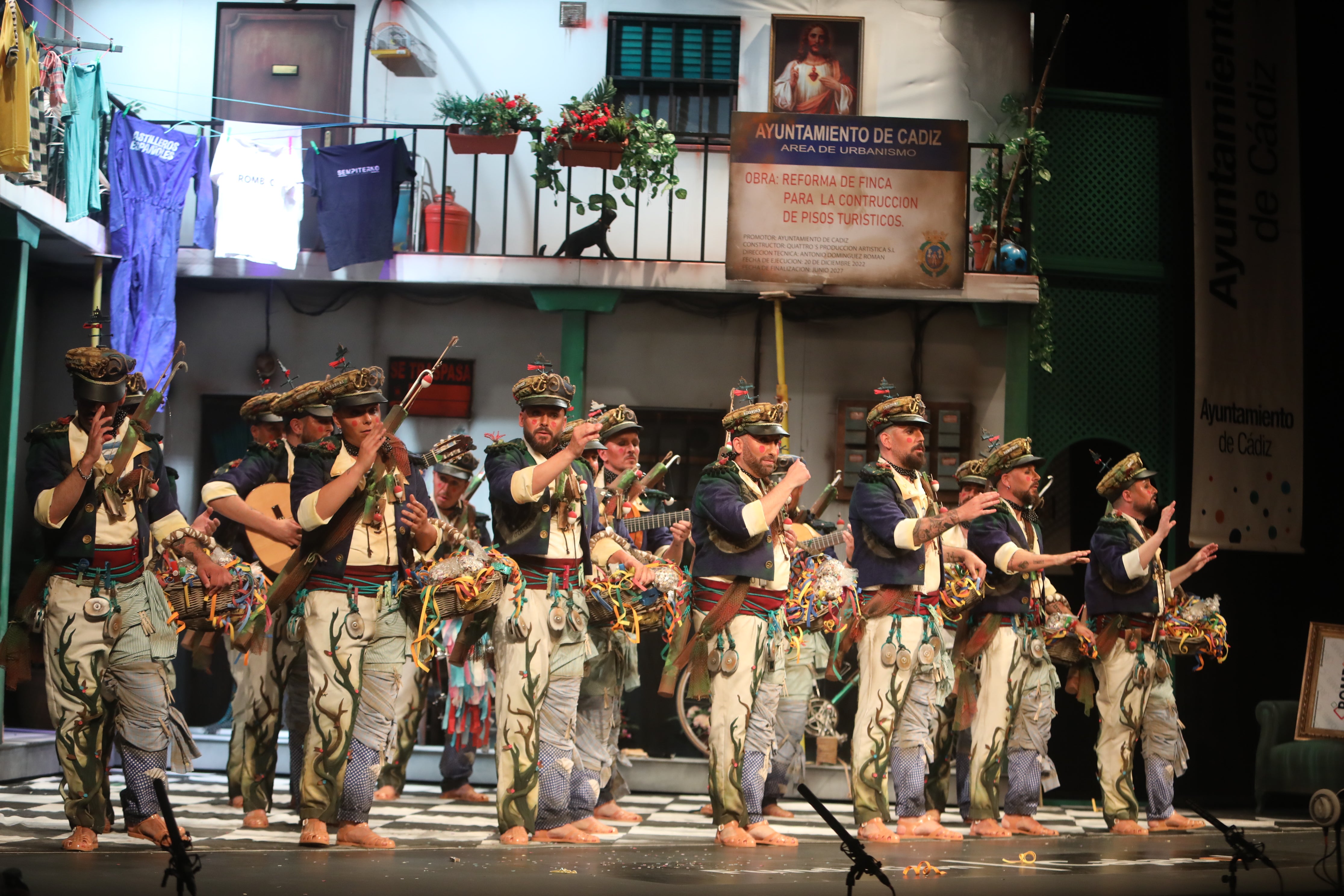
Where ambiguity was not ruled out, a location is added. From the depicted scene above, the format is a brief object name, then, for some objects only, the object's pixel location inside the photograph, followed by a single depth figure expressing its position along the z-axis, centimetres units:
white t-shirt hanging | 1099
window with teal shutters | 1209
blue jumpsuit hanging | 1061
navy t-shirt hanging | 1097
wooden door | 1203
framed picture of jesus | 1204
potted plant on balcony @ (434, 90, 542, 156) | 1112
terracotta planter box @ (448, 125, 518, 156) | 1115
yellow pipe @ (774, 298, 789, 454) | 1084
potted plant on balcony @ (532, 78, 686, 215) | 1095
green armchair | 1050
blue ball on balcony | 1130
